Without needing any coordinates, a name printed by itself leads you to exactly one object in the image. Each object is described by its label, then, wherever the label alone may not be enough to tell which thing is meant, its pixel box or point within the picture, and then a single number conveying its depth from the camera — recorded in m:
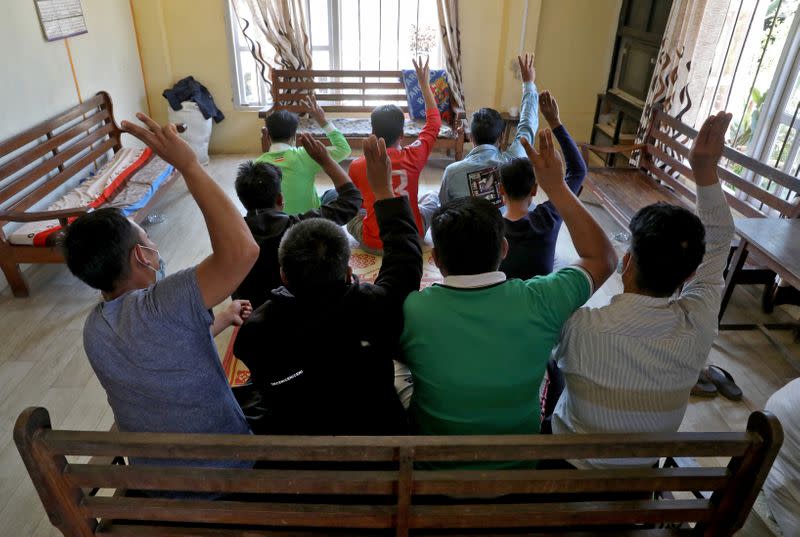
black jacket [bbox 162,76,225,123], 4.87
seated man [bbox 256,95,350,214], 2.84
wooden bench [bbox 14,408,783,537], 1.00
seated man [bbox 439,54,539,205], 2.77
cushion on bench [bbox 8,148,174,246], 2.98
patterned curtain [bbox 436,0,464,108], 4.89
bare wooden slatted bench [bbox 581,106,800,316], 2.97
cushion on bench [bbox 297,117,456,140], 4.76
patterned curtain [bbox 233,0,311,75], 4.80
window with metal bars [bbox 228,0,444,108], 5.02
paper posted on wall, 3.52
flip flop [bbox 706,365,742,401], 2.46
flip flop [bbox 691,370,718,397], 2.47
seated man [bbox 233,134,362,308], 2.04
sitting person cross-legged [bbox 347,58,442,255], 2.84
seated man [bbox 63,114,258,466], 1.12
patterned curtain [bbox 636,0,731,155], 3.69
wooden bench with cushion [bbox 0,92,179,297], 2.96
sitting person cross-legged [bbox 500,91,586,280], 2.19
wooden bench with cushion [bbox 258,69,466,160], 4.78
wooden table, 2.32
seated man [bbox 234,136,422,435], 1.25
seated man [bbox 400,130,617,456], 1.20
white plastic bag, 4.86
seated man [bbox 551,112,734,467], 1.23
